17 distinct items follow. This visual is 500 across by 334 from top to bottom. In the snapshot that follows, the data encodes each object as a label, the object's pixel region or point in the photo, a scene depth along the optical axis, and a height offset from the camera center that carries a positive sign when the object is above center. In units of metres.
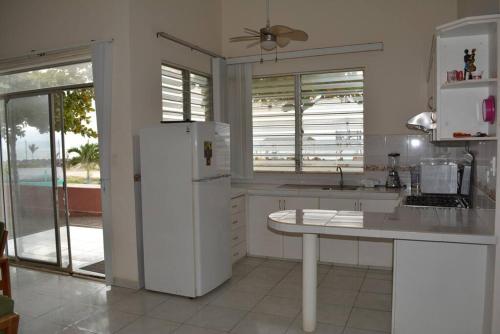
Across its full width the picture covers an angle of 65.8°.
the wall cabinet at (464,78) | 2.36 +0.40
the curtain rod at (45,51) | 3.94 +1.07
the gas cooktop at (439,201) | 3.27 -0.51
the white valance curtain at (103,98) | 3.83 +0.50
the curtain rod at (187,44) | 4.15 +1.22
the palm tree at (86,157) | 9.84 -0.21
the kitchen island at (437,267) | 2.29 -0.76
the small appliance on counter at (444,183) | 3.46 -0.38
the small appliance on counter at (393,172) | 4.57 -0.34
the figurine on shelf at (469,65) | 2.40 +0.49
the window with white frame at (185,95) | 4.43 +0.65
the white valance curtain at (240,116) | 5.27 +0.42
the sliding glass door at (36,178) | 4.51 -0.35
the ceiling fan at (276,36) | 3.33 +0.98
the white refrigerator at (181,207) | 3.53 -0.56
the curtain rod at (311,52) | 4.65 +1.18
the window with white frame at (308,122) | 4.90 +0.31
